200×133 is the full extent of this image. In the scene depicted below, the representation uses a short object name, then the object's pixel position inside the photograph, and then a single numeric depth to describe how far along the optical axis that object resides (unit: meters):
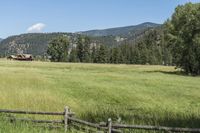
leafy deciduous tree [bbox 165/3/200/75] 66.48
